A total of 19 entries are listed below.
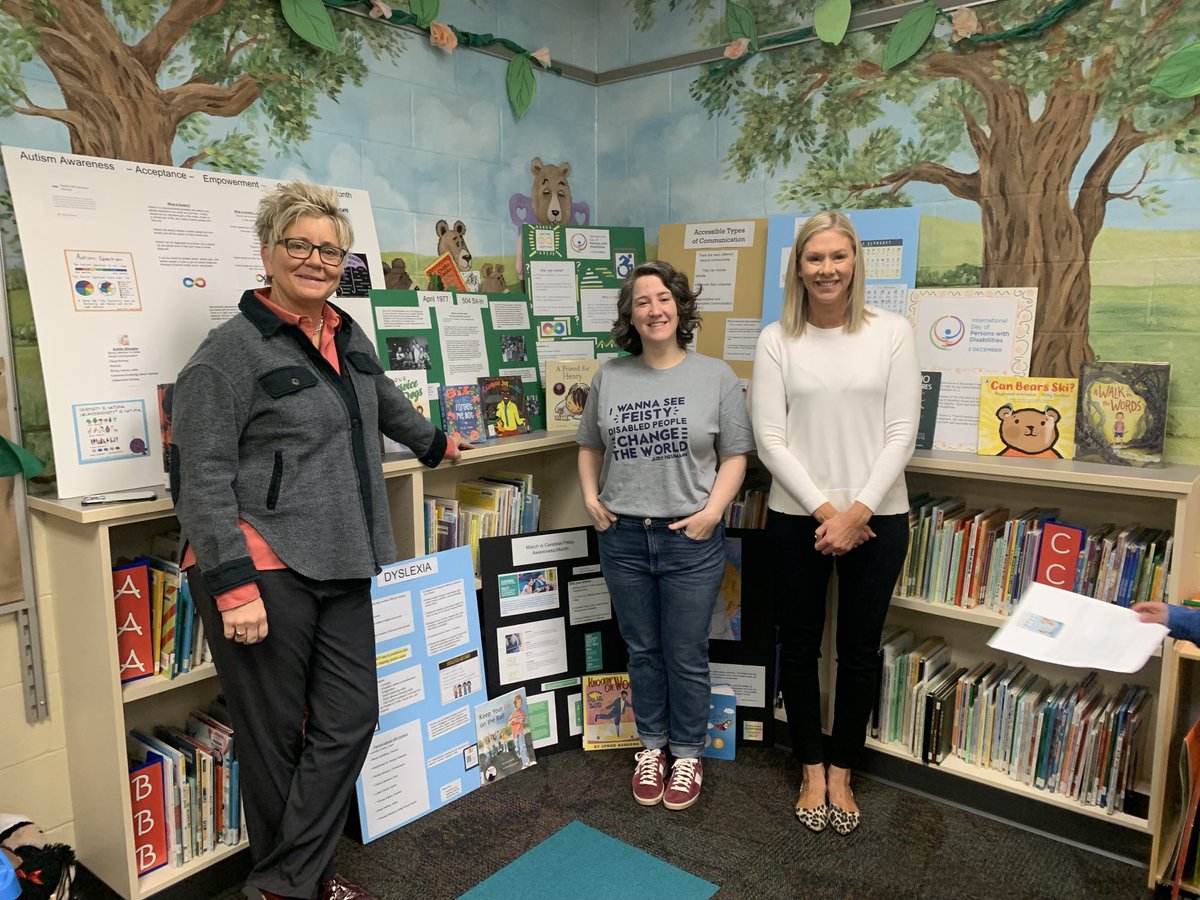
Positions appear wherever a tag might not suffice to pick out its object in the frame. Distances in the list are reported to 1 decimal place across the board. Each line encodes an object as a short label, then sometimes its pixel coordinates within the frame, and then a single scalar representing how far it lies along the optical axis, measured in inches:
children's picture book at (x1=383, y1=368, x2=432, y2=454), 102.2
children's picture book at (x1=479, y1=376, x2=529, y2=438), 112.4
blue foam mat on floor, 80.7
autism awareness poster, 74.5
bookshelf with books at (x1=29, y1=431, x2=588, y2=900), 72.8
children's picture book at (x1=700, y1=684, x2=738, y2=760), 106.3
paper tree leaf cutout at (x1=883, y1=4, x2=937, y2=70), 102.3
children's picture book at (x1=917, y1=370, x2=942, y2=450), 101.8
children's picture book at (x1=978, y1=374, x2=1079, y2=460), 93.7
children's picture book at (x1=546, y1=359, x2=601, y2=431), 118.2
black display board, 105.3
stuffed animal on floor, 72.4
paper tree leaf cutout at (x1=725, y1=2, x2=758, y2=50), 117.6
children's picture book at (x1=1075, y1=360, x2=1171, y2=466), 88.4
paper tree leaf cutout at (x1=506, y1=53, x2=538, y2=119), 123.4
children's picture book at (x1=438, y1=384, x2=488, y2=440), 106.7
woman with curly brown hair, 91.6
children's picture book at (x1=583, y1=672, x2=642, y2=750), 109.0
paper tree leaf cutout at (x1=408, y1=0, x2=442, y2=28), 109.0
